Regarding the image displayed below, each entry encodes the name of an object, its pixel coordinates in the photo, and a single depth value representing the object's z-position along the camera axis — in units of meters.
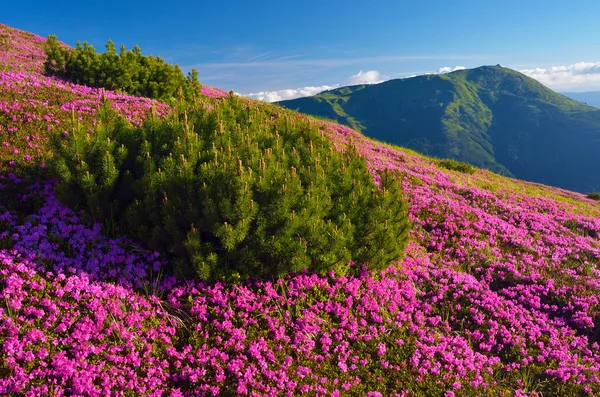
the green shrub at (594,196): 33.47
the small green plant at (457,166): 28.61
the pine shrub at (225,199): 7.78
